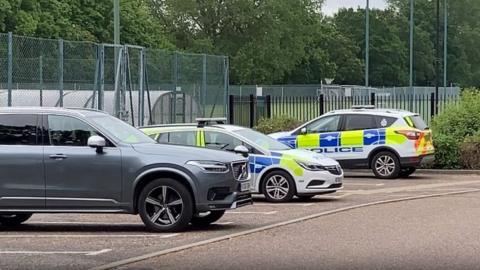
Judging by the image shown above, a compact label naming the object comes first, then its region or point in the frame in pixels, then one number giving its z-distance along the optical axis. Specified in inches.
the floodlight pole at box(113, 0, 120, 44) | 975.0
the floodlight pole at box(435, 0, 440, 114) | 1708.9
